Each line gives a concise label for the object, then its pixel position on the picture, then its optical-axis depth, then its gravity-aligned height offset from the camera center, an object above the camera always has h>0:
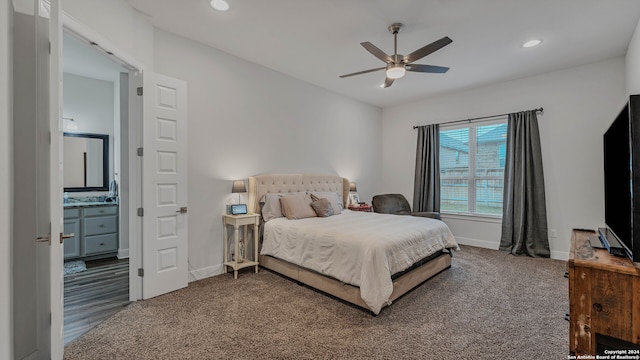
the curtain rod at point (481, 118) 4.40 +1.10
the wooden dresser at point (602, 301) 1.54 -0.70
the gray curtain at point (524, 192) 4.36 -0.20
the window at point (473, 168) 4.94 +0.21
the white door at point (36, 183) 1.61 -0.03
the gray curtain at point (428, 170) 5.54 +0.18
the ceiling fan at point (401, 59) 2.65 +1.23
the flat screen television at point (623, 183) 1.59 -0.02
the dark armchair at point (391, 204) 5.28 -0.49
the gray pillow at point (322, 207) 4.02 -0.41
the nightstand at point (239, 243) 3.51 -0.85
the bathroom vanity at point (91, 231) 4.09 -0.80
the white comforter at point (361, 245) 2.53 -0.71
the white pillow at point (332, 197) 4.35 -0.30
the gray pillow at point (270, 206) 3.86 -0.39
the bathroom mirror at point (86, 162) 4.59 +0.28
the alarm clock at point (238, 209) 3.64 -0.40
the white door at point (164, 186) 2.89 -0.08
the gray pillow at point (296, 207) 3.82 -0.40
